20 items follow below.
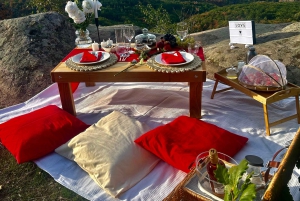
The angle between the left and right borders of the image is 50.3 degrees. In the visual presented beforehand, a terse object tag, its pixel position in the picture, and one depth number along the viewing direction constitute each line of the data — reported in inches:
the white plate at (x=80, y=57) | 114.8
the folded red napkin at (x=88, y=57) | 113.6
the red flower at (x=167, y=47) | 126.1
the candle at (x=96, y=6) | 129.9
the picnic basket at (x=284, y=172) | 40.1
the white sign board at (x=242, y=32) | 166.9
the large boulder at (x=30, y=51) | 160.7
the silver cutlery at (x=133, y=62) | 112.8
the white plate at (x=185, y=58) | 110.1
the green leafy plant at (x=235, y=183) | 46.5
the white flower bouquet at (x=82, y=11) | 123.9
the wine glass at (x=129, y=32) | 128.2
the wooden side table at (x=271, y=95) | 99.9
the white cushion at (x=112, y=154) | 85.5
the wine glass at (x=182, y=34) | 134.0
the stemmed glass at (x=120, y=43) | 125.0
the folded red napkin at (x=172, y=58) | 108.5
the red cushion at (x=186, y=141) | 91.2
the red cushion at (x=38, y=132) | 98.4
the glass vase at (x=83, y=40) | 140.9
